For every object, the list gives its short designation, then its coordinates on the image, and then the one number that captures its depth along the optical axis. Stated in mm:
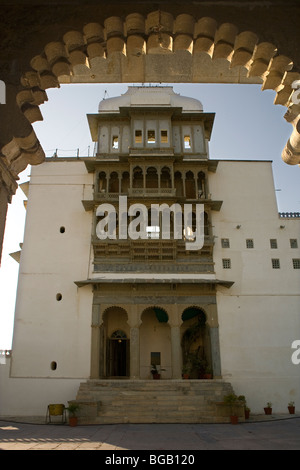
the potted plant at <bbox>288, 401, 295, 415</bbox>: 16734
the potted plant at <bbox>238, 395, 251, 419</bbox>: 15436
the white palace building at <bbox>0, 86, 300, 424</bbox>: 17422
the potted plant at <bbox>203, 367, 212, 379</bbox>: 17312
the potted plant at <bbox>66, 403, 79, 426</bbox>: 13797
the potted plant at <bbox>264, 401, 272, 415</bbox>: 16734
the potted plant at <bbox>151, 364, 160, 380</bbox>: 17891
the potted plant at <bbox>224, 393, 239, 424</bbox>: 14148
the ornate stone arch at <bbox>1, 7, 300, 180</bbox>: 5527
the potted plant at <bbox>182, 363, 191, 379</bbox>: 17381
